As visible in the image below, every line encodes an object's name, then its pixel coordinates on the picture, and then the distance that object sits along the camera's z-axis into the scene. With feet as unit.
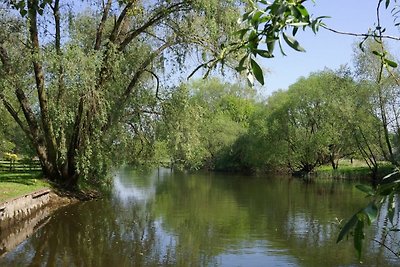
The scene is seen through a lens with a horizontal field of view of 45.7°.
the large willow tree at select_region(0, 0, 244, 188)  55.98
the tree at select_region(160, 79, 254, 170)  68.33
